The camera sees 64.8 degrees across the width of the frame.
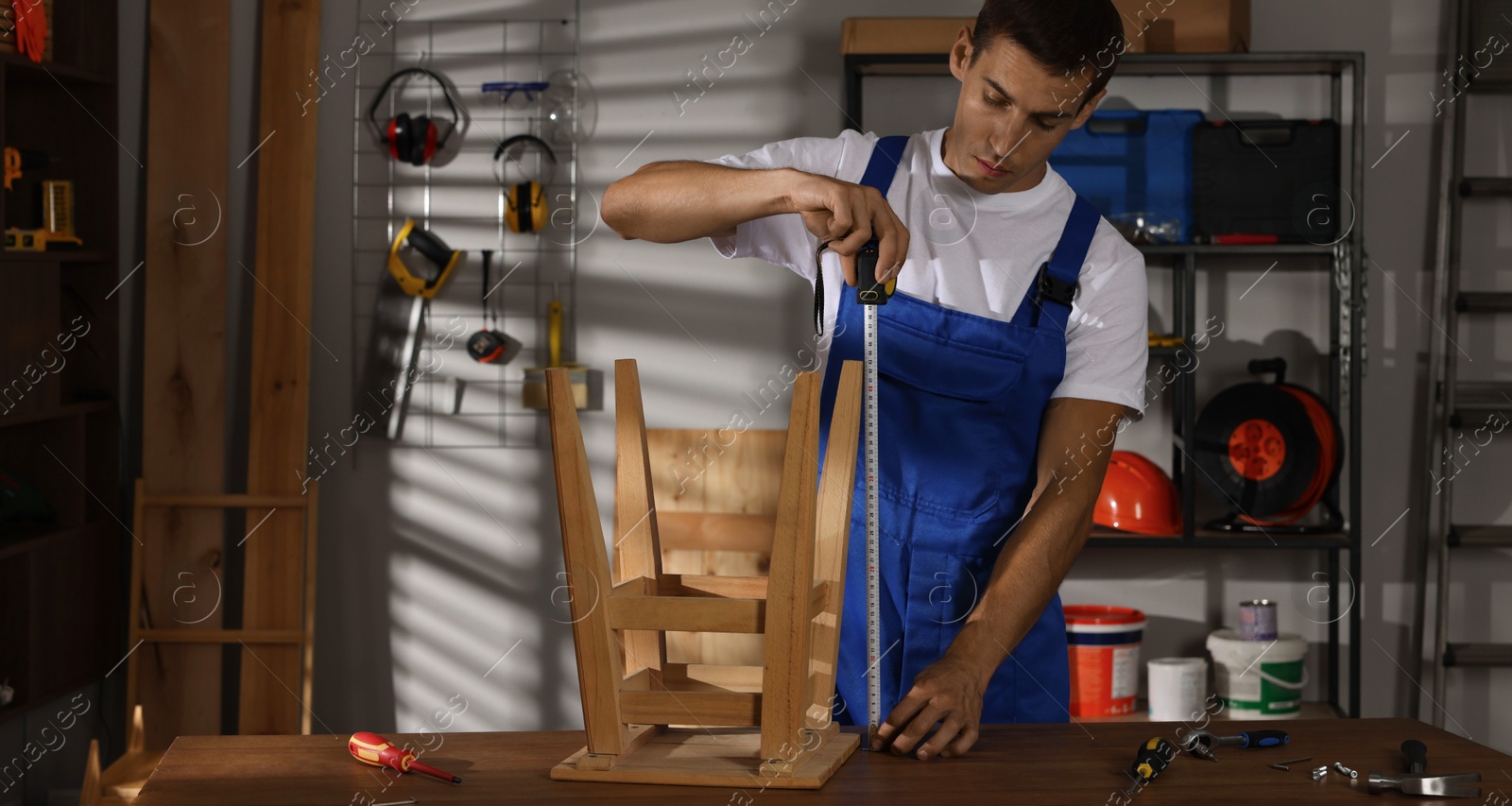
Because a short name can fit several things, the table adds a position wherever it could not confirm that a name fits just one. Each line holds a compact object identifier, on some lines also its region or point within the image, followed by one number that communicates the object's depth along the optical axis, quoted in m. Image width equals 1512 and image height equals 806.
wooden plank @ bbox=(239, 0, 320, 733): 3.31
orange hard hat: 3.27
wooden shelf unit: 2.97
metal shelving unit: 3.20
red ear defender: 3.44
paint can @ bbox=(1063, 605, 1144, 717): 3.24
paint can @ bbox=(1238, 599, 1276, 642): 3.33
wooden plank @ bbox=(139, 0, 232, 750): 3.29
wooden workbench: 1.23
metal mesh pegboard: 3.53
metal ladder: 3.33
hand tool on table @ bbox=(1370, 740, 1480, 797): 1.24
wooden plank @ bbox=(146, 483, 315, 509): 3.27
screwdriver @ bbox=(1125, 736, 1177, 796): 1.25
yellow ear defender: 3.45
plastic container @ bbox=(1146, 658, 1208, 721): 3.29
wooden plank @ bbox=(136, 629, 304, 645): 3.23
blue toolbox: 3.34
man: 1.62
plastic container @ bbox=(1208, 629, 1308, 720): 3.30
